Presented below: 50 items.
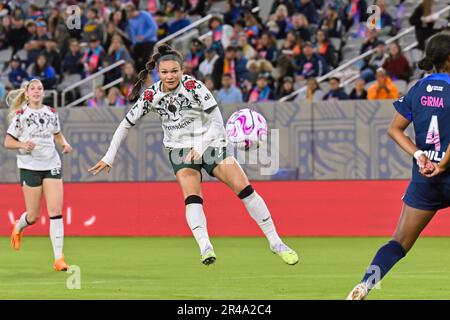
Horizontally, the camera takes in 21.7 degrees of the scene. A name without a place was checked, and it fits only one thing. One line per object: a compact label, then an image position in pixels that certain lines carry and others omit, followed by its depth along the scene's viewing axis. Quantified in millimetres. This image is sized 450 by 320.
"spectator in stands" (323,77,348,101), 21656
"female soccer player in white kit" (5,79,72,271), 14167
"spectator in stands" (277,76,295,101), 22531
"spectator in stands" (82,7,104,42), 25969
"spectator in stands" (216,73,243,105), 22156
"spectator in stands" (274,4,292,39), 24562
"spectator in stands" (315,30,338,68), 23406
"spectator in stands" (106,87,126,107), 23547
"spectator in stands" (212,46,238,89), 23344
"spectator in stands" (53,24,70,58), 25969
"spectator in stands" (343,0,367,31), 23750
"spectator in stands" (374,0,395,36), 23742
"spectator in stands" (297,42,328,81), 23188
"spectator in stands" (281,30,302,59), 23453
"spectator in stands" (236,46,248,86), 23375
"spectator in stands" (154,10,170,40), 26203
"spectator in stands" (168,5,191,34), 26219
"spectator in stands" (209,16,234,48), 24703
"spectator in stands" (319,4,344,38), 23922
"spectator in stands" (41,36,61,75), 25531
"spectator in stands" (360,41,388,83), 22500
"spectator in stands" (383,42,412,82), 21891
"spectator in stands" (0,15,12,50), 27547
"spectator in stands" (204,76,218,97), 22823
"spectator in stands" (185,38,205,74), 24375
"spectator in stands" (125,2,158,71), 24891
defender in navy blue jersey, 9047
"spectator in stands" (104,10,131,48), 25562
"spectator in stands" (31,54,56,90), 24750
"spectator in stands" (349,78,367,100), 21531
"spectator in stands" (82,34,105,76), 25656
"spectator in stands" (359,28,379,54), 23141
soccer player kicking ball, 12008
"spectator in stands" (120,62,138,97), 23672
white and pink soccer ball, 14023
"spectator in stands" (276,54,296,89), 23016
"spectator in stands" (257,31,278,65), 23828
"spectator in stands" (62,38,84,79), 25766
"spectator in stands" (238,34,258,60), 23766
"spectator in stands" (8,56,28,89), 25547
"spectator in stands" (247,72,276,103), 22688
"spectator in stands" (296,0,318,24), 24364
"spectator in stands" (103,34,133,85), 25156
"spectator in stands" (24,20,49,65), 26109
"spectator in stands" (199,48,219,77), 23734
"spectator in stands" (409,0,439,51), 22734
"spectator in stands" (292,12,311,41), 23828
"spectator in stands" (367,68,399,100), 21031
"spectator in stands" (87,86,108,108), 23891
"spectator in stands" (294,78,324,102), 22156
